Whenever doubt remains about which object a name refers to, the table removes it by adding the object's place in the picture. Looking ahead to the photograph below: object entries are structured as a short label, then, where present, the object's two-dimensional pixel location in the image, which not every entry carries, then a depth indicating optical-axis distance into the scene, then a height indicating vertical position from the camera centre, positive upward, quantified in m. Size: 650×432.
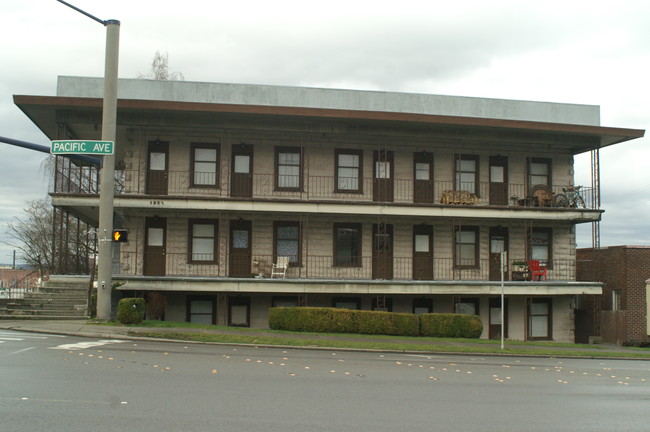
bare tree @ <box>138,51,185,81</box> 44.47 +13.94
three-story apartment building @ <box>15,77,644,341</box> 25.02 +2.66
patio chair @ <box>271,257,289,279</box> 25.45 -0.09
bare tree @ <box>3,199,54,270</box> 52.03 +2.36
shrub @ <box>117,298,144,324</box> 20.11 -1.55
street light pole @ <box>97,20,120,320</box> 19.73 +2.93
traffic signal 19.45 +0.85
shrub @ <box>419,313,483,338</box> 23.19 -2.17
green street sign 18.94 +3.50
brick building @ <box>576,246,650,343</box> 26.52 -1.18
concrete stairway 21.48 -1.47
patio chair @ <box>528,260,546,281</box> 26.11 -0.03
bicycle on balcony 27.27 +3.08
